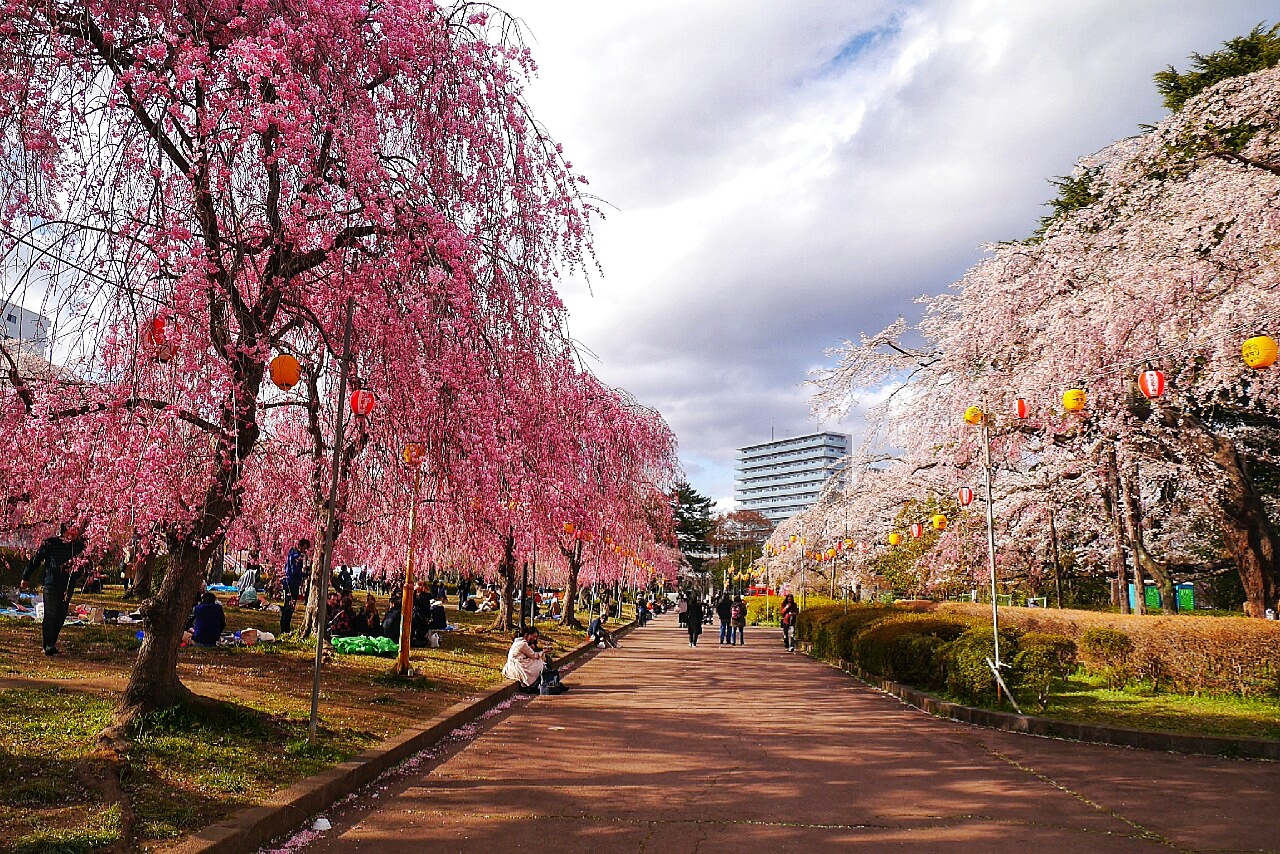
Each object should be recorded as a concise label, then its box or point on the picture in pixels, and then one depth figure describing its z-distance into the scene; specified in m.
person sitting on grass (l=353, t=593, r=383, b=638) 16.56
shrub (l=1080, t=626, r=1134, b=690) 13.38
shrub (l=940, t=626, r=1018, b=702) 11.62
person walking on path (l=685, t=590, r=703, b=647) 28.31
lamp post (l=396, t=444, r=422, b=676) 12.05
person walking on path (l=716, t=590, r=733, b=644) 30.50
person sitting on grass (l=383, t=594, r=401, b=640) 16.56
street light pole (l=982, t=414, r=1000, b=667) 11.75
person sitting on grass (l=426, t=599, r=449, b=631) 20.82
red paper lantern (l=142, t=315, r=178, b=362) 6.33
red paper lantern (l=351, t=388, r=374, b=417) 7.67
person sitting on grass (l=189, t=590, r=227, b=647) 13.84
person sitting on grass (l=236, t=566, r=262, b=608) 26.66
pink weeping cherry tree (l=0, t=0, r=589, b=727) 6.18
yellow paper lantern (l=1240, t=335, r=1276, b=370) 8.45
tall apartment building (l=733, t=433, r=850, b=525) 191.88
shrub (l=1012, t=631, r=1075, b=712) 10.91
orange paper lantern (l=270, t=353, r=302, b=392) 6.81
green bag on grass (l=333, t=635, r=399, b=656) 15.15
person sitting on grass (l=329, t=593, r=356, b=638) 16.08
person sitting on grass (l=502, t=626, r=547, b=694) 13.84
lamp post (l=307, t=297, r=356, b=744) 7.23
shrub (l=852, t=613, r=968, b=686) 13.92
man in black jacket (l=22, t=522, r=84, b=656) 10.46
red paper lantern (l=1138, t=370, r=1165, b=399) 10.27
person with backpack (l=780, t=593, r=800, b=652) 28.14
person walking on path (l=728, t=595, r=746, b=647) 31.02
